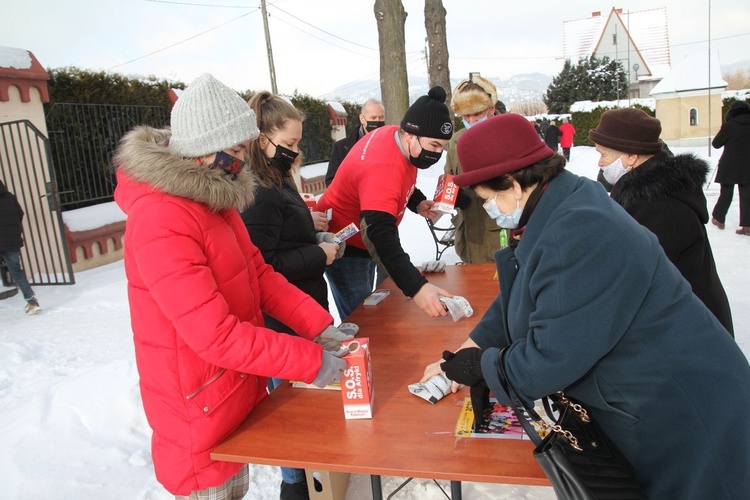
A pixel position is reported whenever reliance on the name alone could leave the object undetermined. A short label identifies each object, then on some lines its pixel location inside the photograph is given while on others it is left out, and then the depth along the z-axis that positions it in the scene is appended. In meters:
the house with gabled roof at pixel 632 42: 43.00
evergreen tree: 33.06
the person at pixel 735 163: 7.11
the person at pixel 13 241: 5.48
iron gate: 6.10
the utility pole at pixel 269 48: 18.69
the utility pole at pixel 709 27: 16.06
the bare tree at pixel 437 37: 12.59
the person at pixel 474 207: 3.48
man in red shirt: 2.35
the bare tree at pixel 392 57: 10.20
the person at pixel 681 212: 2.07
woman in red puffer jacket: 1.38
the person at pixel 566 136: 18.84
